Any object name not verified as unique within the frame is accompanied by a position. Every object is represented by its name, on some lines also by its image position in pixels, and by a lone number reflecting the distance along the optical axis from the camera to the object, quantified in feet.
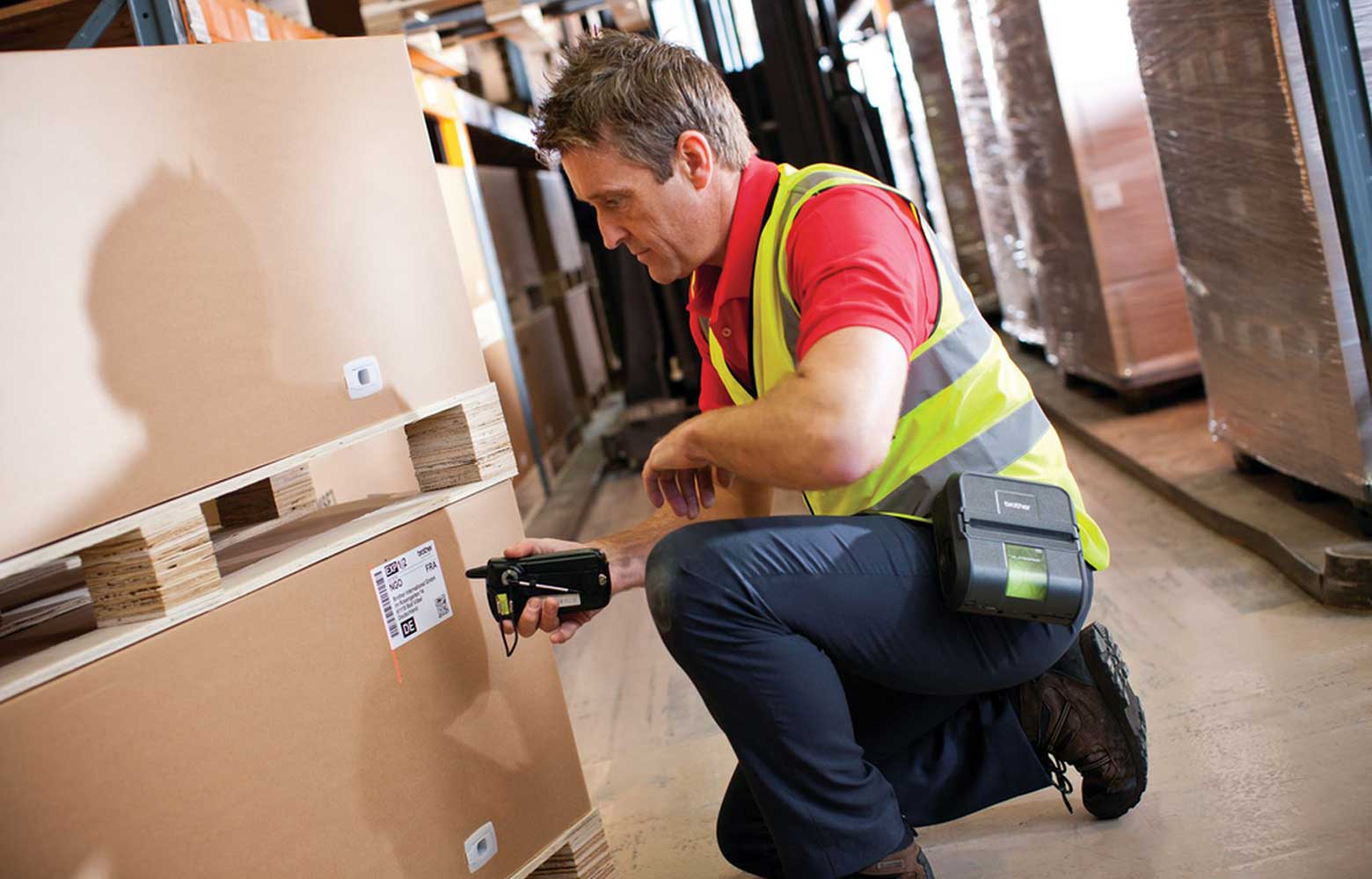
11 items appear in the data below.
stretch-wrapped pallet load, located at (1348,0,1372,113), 8.81
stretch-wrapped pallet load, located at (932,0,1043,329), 20.58
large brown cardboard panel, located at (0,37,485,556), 4.95
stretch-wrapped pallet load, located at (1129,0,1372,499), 9.73
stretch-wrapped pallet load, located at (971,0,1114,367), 16.30
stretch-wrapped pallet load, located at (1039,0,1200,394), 15.40
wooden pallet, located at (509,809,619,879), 6.97
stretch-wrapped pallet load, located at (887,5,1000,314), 25.93
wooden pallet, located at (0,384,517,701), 4.99
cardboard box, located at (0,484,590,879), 4.76
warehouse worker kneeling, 5.66
